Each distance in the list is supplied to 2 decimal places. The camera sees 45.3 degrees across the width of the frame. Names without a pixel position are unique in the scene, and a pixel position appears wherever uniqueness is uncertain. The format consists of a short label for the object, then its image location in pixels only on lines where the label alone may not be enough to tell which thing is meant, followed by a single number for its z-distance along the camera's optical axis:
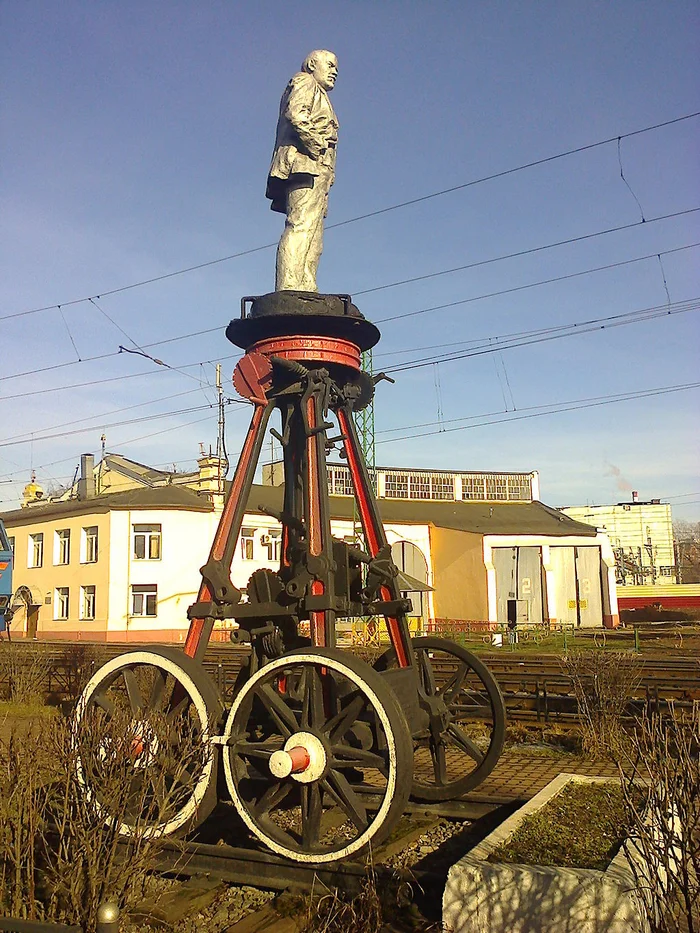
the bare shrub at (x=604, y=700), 10.27
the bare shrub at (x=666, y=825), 3.69
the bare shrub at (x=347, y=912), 4.53
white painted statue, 7.50
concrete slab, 4.07
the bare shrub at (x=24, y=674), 14.28
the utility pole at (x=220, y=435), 35.34
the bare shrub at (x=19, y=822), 4.29
